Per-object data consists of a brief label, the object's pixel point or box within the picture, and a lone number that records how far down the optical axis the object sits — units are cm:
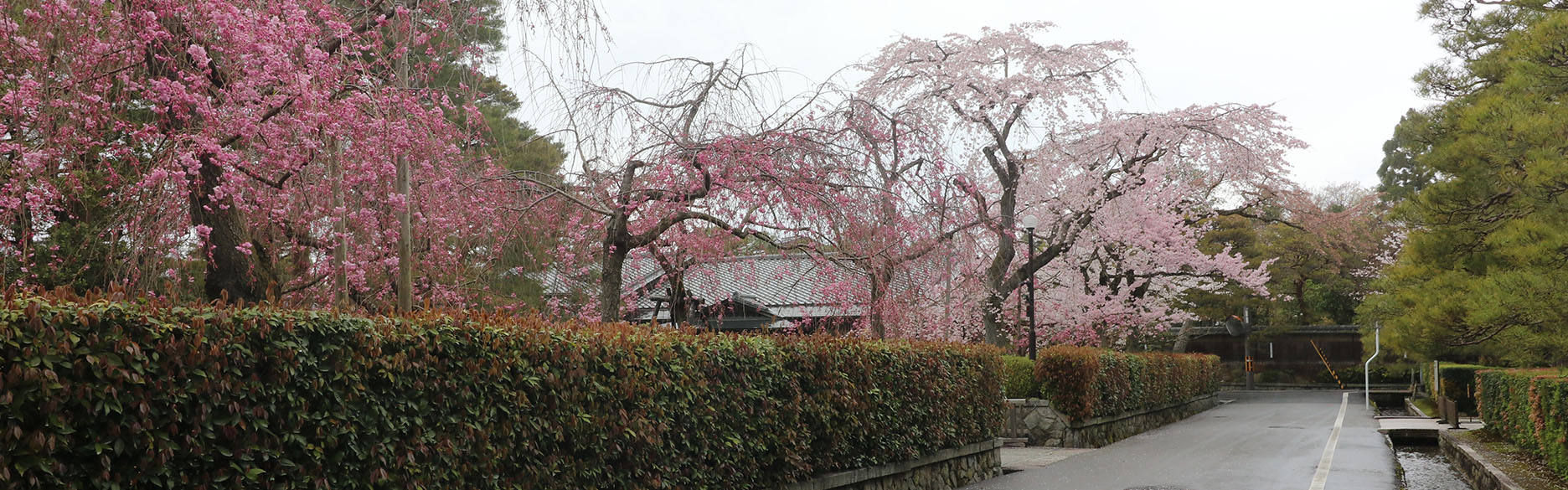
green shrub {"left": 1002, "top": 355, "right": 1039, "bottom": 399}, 1836
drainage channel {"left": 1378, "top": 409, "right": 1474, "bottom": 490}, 1259
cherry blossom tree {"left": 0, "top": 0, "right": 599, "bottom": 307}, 655
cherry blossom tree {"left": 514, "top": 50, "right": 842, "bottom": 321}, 959
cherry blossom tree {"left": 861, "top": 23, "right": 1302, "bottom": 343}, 2050
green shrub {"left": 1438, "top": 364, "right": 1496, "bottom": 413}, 2583
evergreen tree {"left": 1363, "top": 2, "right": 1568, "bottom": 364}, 1195
